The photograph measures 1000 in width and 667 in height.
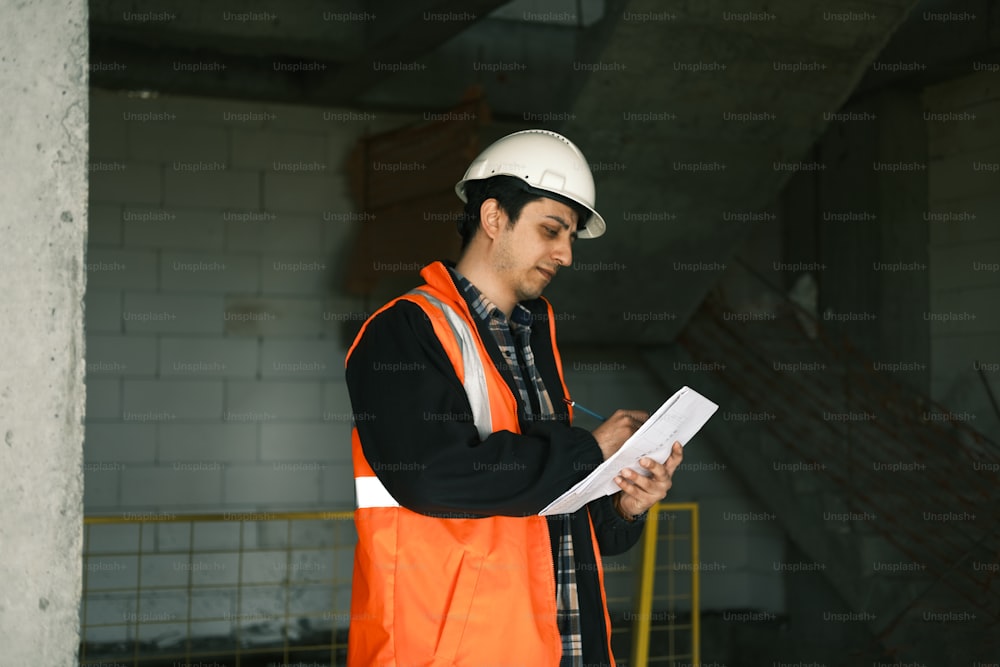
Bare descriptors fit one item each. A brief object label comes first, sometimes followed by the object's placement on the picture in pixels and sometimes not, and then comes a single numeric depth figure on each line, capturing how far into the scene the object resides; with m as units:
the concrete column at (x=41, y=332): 1.89
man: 2.22
